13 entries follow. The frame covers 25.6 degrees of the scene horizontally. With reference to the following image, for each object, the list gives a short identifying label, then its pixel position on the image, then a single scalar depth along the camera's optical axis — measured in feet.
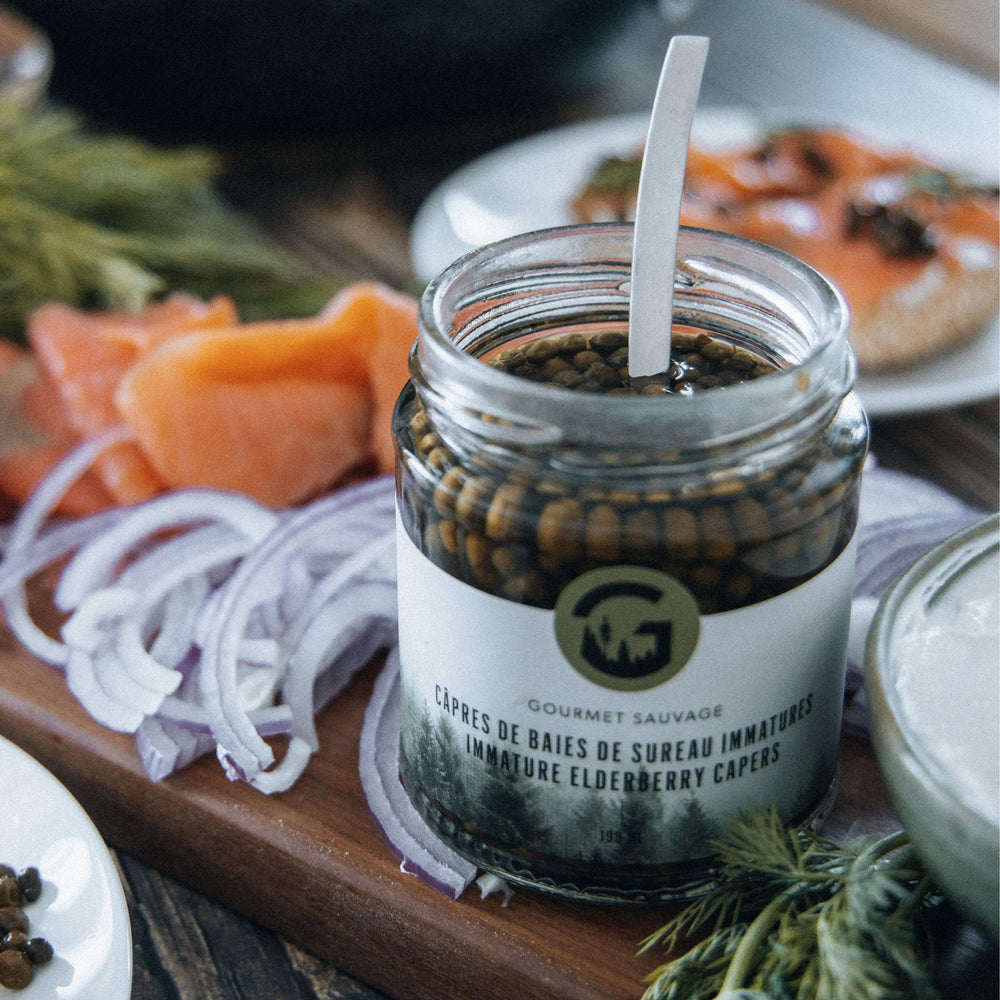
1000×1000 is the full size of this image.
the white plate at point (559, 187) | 1.78
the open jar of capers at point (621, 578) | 1.01
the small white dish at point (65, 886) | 1.08
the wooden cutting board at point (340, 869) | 1.11
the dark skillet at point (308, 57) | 2.27
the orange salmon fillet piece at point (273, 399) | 1.49
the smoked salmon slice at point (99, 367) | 1.52
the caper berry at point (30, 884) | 1.12
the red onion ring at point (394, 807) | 1.15
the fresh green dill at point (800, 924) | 0.99
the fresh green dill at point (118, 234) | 1.78
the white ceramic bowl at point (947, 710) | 0.95
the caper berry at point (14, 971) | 1.08
